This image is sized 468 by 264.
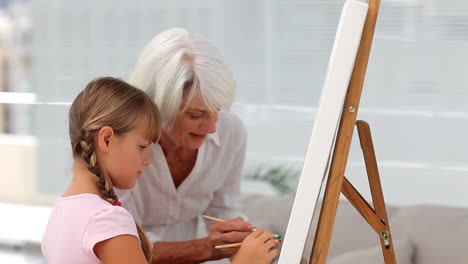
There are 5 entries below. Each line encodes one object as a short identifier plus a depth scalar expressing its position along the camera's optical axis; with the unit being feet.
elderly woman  8.27
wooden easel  6.58
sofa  10.17
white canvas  6.45
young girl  7.06
